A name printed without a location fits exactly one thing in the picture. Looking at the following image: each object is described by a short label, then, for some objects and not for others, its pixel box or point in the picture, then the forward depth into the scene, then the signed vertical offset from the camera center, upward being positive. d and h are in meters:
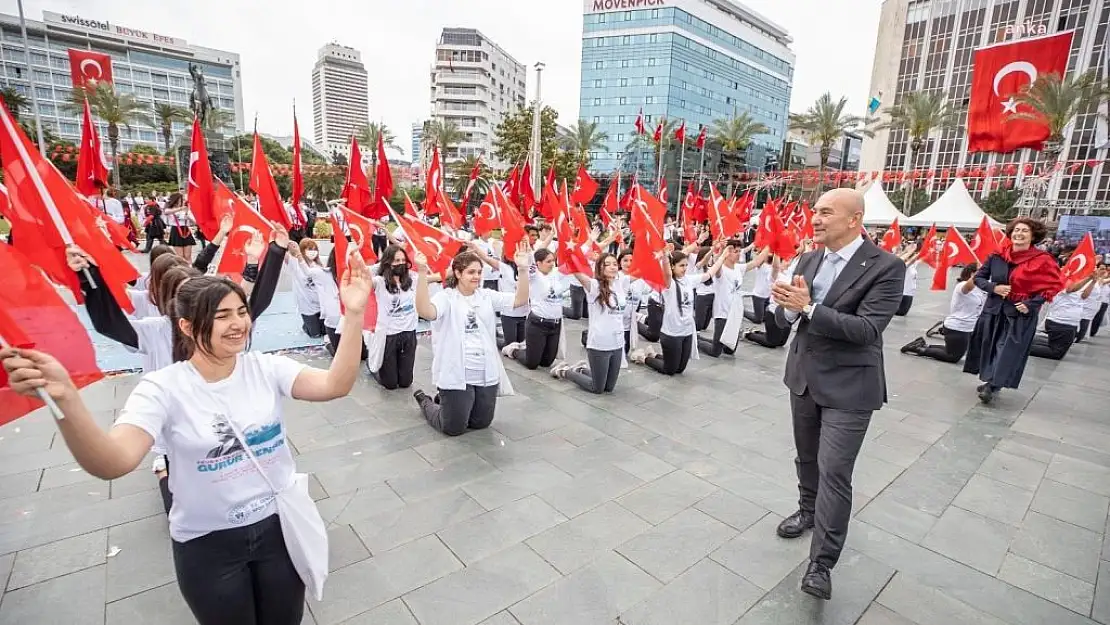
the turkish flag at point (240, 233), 4.07 -0.33
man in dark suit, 2.85 -0.71
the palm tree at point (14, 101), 40.47 +5.83
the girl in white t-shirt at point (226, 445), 1.92 -0.91
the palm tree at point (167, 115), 39.00 +5.14
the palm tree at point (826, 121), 36.03 +5.87
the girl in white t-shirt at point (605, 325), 6.16 -1.35
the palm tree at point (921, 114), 33.66 +6.24
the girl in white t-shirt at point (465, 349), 4.84 -1.33
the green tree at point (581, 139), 42.09 +4.81
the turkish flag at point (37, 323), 1.87 -0.49
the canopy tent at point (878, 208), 20.78 +0.22
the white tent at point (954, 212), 18.95 +0.16
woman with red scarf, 5.80 -0.89
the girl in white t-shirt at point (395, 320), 6.12 -1.39
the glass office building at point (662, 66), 69.62 +18.16
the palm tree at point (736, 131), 42.66 +5.93
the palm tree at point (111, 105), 30.87 +4.44
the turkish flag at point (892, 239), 11.47 -0.52
